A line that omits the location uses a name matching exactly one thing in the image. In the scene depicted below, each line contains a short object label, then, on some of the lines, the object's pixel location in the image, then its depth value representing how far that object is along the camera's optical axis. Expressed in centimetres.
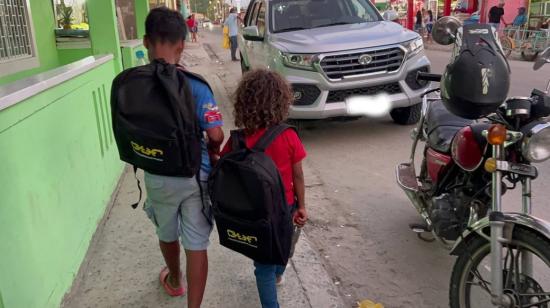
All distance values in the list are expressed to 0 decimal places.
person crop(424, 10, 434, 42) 2618
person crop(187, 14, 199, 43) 2964
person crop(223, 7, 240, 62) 1689
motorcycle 224
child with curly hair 239
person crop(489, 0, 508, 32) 1782
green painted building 234
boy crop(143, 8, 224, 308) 239
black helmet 244
